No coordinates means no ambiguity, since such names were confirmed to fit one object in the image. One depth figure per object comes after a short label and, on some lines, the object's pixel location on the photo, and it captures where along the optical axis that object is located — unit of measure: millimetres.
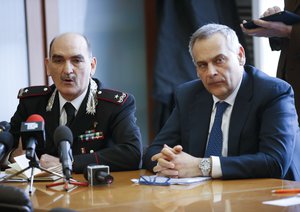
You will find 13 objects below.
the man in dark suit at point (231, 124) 5284
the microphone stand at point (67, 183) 5058
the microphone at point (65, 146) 4548
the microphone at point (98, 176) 5139
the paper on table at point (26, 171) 5469
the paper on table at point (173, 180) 5087
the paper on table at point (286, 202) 4232
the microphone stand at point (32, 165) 4758
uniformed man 6429
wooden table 4264
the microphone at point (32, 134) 4689
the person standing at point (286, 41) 6439
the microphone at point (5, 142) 5040
